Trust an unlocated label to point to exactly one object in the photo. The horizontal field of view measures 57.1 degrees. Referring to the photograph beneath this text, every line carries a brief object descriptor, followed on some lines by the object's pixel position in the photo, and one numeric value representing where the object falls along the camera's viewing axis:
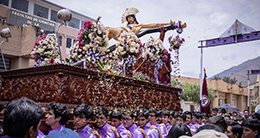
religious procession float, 4.14
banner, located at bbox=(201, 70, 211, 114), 10.92
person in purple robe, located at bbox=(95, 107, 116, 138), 4.06
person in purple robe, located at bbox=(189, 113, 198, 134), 6.18
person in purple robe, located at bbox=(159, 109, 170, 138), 5.58
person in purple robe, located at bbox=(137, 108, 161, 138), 4.81
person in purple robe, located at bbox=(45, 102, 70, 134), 3.44
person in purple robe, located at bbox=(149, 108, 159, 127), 5.11
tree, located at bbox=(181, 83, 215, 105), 26.10
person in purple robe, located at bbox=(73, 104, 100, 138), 3.58
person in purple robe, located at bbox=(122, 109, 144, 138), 4.31
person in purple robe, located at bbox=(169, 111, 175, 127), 5.91
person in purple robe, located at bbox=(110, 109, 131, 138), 4.30
